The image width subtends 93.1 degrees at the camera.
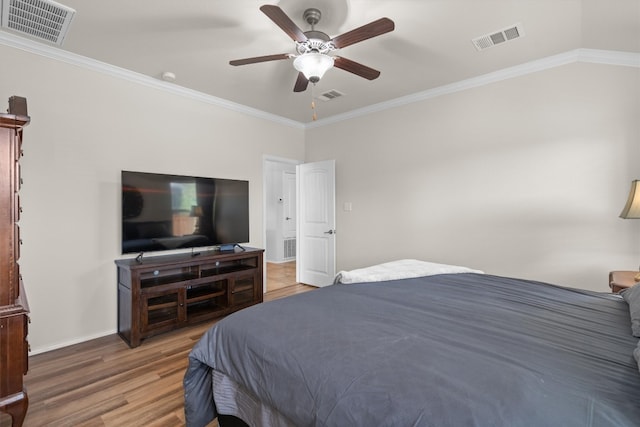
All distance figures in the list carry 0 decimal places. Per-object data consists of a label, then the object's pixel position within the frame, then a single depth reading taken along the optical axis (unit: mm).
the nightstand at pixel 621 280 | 2125
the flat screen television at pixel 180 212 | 3008
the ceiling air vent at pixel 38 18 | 2117
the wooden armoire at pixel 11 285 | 1563
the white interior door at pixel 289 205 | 7262
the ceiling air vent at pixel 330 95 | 3693
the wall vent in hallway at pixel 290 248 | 7336
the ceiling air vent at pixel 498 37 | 2412
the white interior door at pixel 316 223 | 4660
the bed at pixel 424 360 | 809
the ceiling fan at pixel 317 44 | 1785
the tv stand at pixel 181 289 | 2787
